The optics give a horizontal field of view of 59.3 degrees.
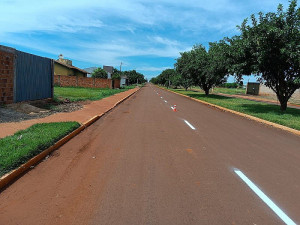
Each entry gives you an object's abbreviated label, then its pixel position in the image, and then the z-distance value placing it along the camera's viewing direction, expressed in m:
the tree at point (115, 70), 120.00
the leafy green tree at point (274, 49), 14.82
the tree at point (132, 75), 148.05
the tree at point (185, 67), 36.59
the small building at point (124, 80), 120.66
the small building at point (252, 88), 52.59
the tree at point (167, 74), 103.35
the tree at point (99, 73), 62.50
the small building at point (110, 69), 110.04
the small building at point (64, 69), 50.74
